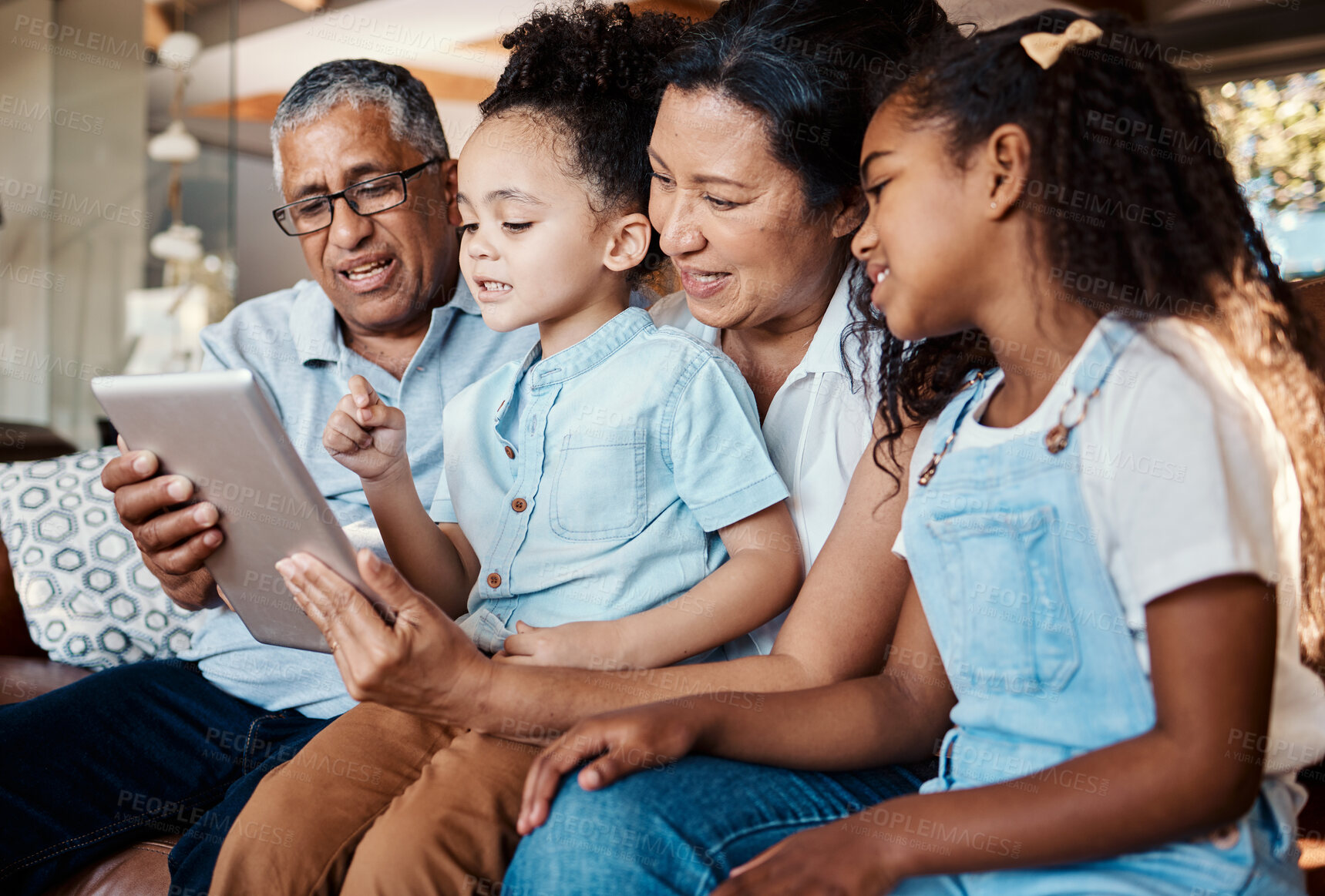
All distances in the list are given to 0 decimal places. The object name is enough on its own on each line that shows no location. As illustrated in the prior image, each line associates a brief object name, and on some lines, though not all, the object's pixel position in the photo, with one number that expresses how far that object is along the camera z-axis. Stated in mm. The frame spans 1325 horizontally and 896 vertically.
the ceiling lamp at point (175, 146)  5098
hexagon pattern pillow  1879
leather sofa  1142
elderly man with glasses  1416
